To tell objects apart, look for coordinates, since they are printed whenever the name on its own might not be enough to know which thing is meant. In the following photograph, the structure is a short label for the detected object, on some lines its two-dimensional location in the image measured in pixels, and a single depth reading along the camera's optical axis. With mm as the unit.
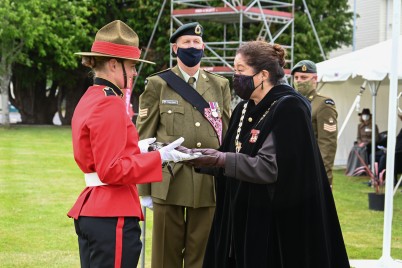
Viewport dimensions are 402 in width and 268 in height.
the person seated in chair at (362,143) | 23990
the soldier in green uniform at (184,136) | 8013
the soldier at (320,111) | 10640
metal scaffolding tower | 33230
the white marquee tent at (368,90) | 10262
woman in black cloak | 6081
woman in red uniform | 5512
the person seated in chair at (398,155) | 20258
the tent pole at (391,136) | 10062
